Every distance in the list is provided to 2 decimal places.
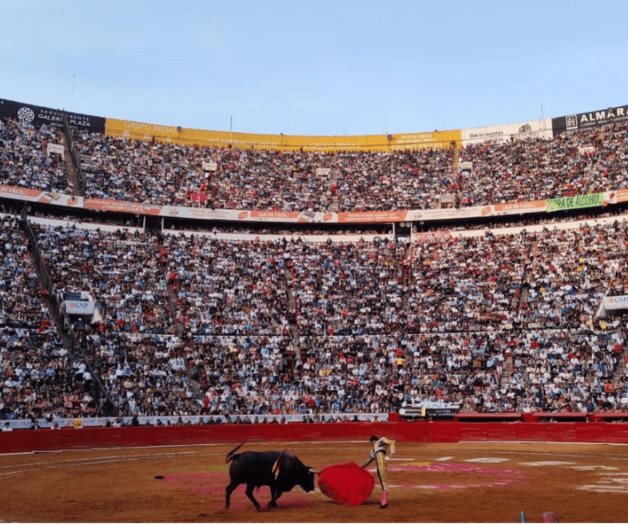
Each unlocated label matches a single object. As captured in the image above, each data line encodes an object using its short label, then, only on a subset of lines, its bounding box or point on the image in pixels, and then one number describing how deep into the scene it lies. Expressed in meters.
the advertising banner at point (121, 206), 48.19
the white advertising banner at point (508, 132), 57.25
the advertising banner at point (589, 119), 53.62
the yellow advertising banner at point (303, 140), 59.84
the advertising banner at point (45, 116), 51.34
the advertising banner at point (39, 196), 44.50
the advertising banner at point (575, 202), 46.53
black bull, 13.34
